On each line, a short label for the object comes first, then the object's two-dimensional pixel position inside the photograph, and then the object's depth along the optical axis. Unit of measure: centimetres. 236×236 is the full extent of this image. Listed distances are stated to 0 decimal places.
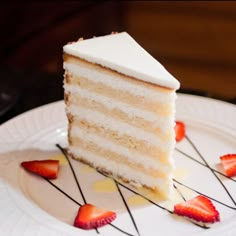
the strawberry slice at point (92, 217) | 39
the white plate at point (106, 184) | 38
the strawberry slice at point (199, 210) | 39
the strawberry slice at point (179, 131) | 52
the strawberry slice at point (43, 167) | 46
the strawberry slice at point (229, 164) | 45
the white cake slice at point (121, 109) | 43
